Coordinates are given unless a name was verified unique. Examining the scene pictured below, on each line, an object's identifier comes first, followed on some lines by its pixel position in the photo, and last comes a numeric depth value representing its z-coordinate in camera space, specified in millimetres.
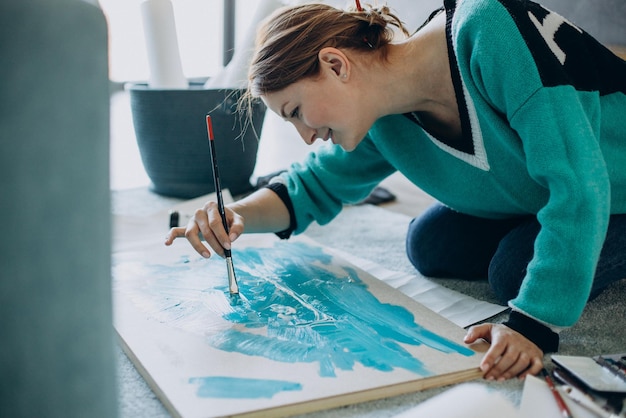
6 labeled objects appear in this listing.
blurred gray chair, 450
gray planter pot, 1586
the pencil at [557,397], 688
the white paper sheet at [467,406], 593
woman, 810
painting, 712
